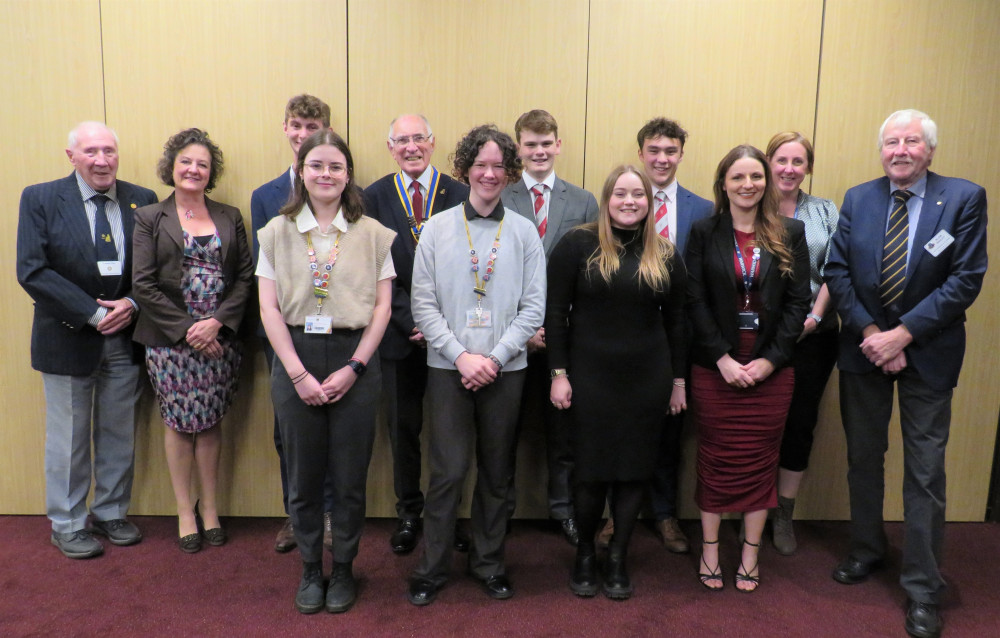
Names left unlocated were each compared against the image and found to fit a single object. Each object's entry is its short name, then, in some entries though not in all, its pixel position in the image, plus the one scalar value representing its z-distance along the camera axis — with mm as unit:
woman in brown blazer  3031
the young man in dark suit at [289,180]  3176
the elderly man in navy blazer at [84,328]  3057
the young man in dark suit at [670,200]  3145
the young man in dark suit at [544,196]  3100
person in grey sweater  2588
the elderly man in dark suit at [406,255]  3035
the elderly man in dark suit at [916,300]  2641
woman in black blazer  2750
